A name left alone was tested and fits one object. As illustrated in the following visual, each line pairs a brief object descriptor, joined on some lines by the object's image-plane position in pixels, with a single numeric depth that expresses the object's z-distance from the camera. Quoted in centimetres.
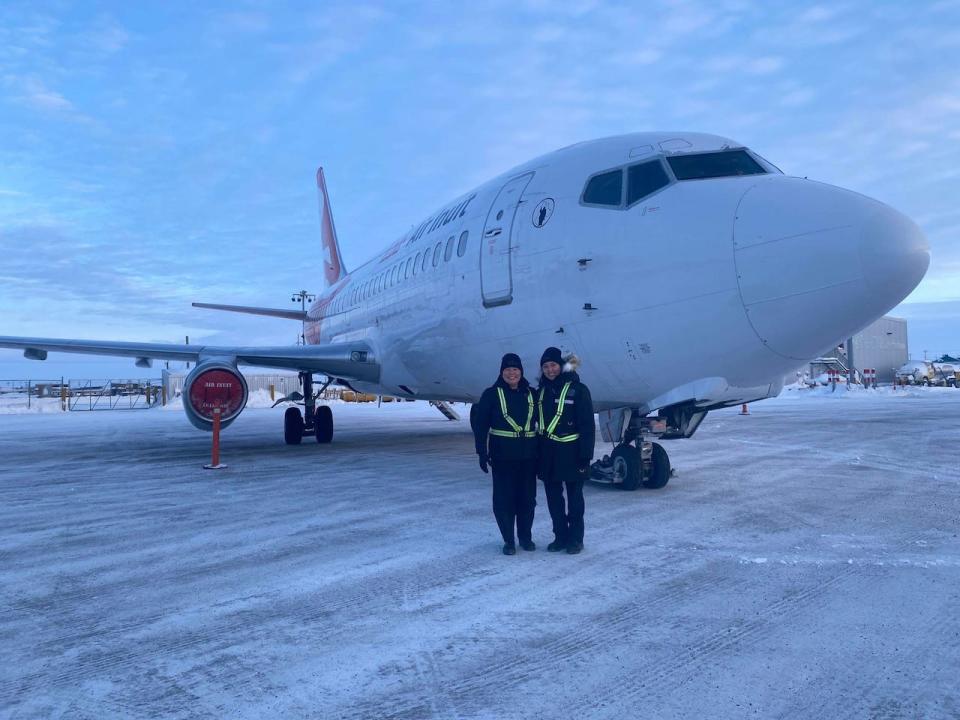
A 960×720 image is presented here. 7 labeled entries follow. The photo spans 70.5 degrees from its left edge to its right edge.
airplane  523
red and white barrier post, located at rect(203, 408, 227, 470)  1018
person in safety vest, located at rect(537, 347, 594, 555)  485
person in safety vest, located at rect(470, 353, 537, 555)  488
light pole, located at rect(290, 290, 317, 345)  5525
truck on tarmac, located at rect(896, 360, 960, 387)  5338
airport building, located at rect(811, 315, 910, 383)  5294
